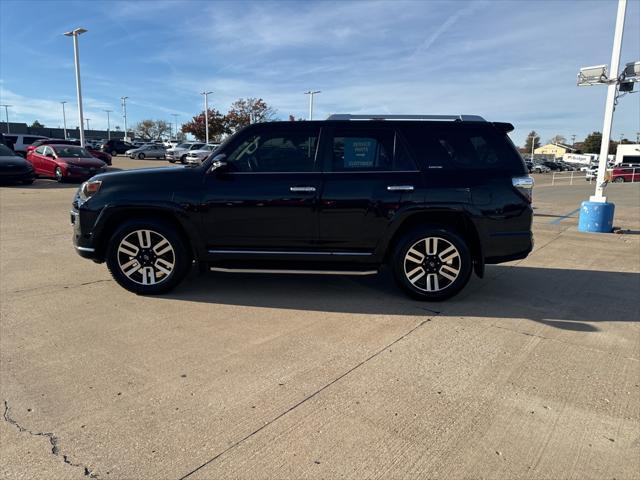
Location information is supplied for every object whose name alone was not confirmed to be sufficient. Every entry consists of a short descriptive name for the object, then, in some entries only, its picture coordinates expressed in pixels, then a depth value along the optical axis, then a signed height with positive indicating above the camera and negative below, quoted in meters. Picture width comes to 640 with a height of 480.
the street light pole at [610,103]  8.91 +1.30
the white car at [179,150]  38.24 +0.89
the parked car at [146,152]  43.72 +0.75
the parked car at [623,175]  35.52 -0.58
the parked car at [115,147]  45.66 +1.29
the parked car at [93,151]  24.55 +0.53
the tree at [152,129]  109.31 +7.48
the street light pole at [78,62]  29.95 +6.42
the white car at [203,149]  31.11 +0.92
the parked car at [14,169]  16.31 -0.40
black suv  4.64 -0.44
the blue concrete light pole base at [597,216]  9.35 -1.01
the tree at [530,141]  126.53 +7.04
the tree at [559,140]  150.82 +8.80
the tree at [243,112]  68.69 +7.48
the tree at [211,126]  69.38 +5.30
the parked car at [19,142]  26.19 +0.92
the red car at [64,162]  18.39 -0.16
